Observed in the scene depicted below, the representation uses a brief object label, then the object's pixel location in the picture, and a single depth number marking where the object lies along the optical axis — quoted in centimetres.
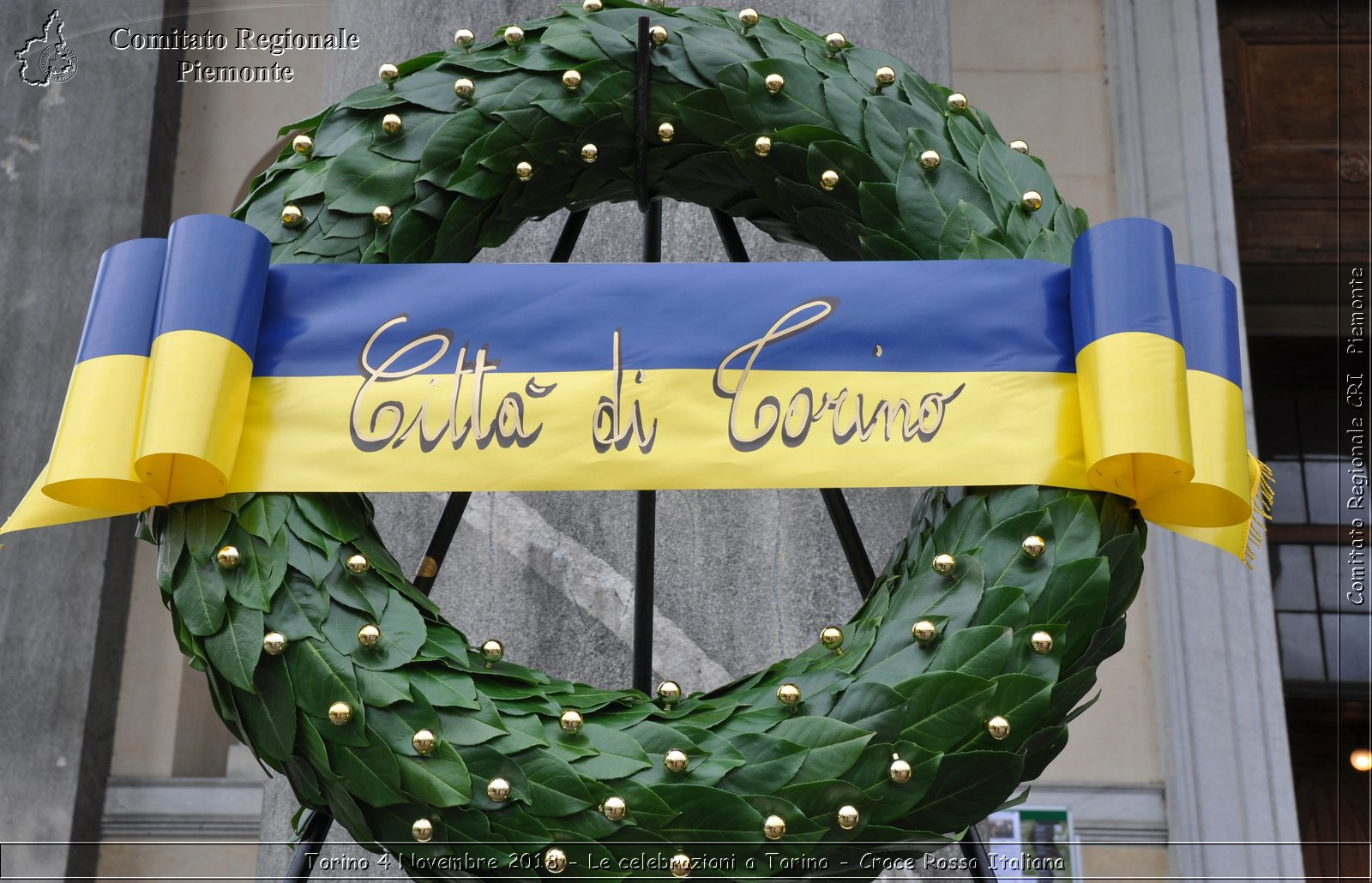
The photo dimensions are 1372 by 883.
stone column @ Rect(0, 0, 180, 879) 452
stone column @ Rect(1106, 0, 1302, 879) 462
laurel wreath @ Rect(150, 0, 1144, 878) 172
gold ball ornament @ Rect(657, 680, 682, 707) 187
